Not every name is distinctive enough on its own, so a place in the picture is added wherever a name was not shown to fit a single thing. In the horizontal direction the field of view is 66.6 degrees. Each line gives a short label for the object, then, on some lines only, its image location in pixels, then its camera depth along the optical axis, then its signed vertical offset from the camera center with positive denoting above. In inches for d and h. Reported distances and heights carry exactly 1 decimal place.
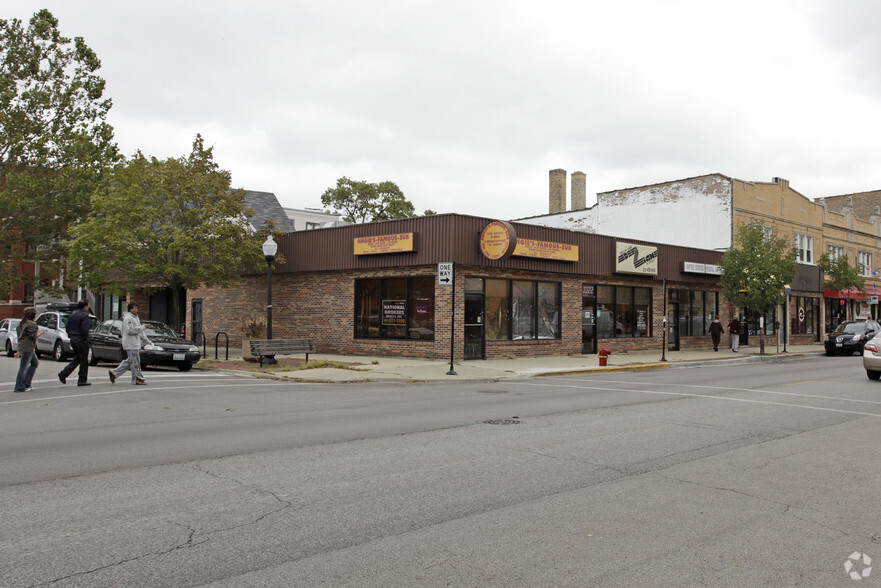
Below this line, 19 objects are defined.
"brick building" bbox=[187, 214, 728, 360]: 896.9 +36.2
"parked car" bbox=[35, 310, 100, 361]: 865.7 -28.6
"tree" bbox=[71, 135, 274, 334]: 904.3 +117.1
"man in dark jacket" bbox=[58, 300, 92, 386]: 565.6 -23.9
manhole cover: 396.5 -63.6
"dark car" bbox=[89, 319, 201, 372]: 724.7 -37.1
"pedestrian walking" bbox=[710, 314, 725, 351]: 1274.6 -30.6
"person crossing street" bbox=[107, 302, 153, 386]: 575.5 -27.6
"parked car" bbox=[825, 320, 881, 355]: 1216.8 -39.2
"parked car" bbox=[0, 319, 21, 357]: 985.8 -33.9
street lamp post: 804.6 +72.4
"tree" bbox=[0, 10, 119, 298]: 1318.9 +347.1
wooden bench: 781.9 -38.5
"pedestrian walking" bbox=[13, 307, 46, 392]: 529.7 -29.3
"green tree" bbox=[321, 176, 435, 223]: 2345.0 +405.5
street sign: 717.9 +44.4
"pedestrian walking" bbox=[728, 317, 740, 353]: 1246.9 -31.7
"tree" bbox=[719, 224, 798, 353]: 1173.7 +77.1
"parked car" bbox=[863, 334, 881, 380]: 679.1 -43.8
